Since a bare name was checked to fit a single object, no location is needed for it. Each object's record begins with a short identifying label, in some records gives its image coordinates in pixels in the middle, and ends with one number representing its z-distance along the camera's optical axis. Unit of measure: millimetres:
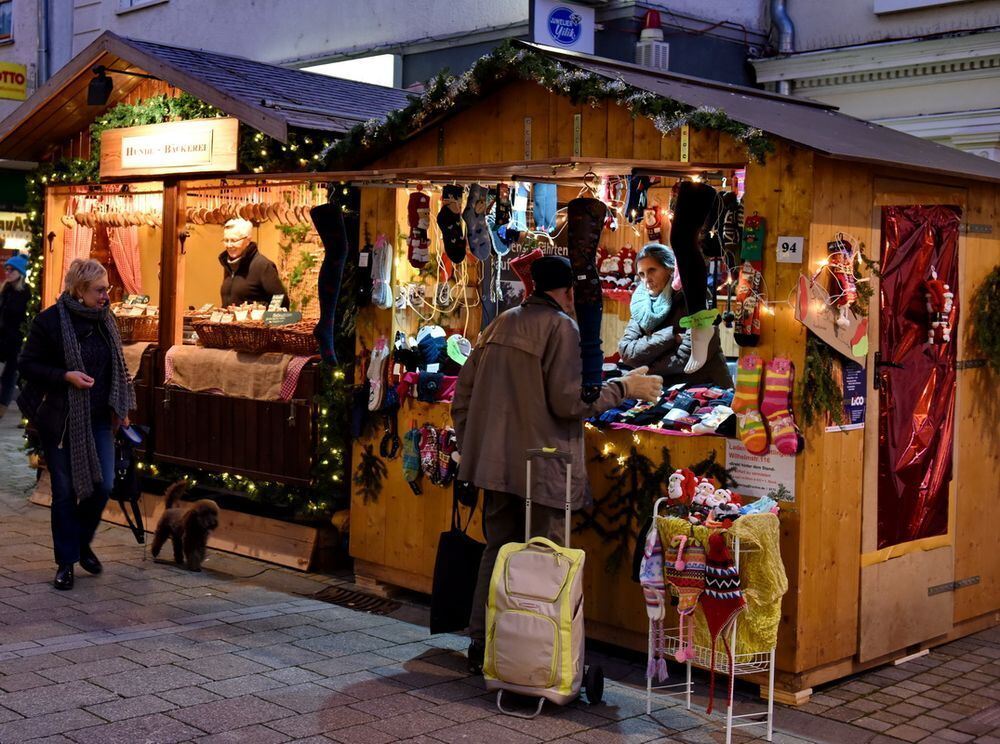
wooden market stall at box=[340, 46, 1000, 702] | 6430
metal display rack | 5941
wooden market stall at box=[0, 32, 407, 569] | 9445
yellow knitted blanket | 5914
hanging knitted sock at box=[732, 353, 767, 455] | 6453
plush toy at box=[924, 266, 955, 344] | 7277
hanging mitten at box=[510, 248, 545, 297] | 7512
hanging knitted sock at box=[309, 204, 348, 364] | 8539
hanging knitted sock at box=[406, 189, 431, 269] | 8422
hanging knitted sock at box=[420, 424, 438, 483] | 8062
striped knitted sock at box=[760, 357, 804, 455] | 6336
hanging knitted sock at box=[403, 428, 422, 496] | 8203
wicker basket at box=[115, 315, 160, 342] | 11023
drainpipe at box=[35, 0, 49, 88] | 22375
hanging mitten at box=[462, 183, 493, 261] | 7980
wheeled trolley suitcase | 5988
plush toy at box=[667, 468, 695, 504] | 6246
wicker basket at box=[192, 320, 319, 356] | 9648
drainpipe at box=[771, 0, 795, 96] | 13172
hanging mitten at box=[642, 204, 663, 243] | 9188
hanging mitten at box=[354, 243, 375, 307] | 8648
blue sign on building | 12617
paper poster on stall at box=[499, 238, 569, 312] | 8695
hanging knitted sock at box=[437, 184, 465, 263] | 8219
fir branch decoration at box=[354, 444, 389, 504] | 8570
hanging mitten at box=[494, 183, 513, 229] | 7977
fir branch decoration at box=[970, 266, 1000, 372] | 7699
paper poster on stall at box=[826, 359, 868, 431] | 6660
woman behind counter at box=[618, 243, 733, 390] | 8195
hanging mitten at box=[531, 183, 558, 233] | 8078
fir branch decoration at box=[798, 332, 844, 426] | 6387
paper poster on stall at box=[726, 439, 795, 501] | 6422
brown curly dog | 8883
